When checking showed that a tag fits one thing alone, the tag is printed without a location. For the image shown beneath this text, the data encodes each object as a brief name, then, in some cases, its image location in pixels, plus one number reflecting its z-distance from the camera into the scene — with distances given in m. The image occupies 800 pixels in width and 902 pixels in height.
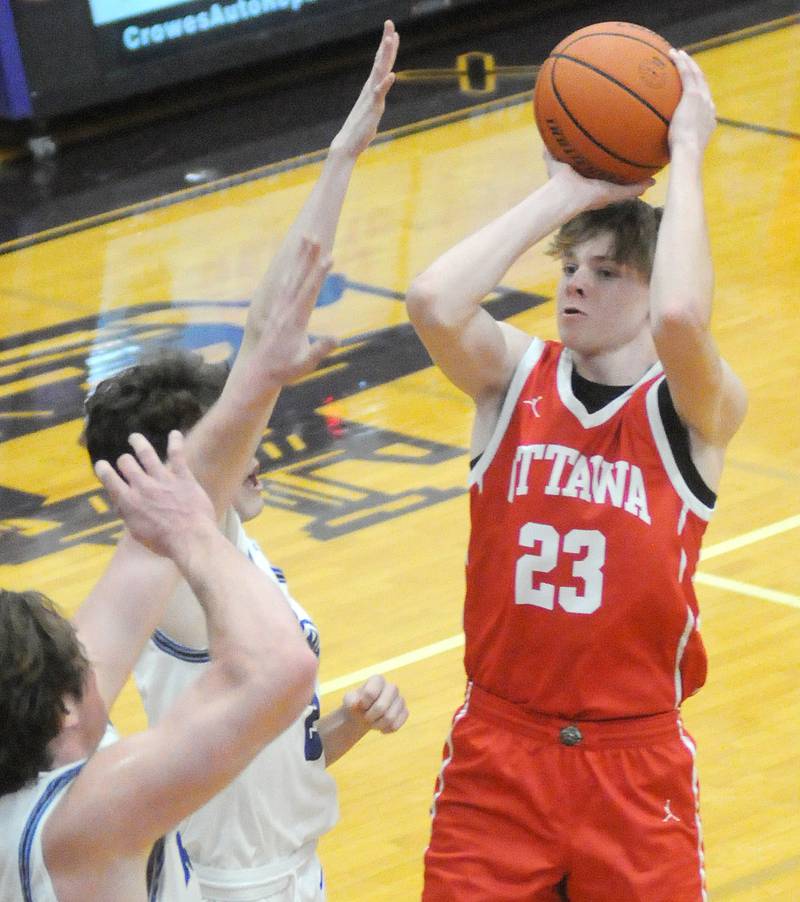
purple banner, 25.25
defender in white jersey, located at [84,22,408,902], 7.32
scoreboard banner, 25.50
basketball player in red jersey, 7.51
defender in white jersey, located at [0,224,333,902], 5.14
